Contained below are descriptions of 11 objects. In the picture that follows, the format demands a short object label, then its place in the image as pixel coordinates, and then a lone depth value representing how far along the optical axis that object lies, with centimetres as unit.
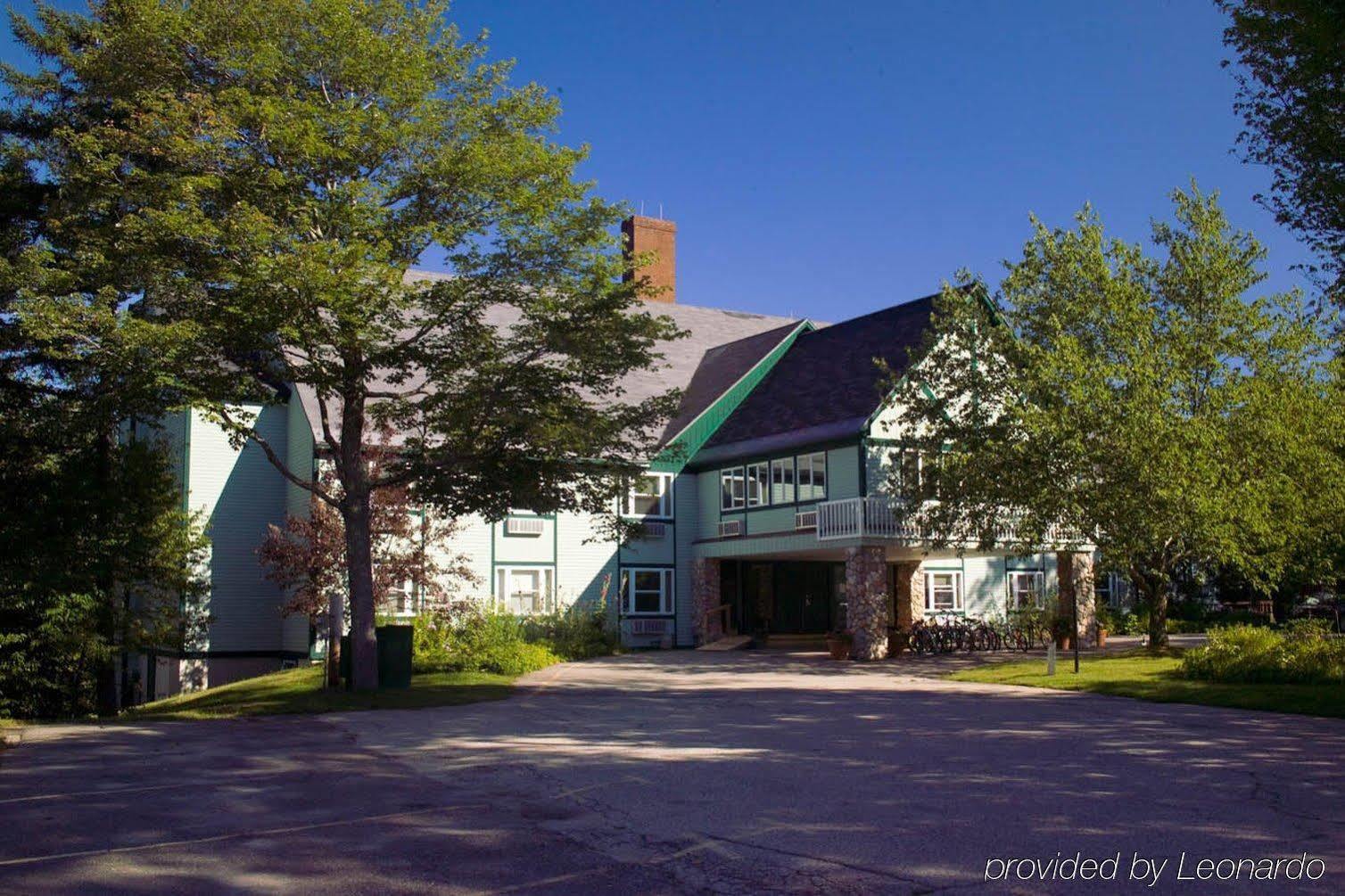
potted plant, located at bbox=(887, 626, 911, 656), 3056
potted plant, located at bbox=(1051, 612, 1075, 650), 3203
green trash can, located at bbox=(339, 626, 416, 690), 2128
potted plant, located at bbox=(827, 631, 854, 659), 2970
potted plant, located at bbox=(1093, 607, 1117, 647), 3909
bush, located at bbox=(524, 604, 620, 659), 3103
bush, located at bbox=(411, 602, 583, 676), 2602
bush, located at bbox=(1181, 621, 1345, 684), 1973
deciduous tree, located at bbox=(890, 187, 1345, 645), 2428
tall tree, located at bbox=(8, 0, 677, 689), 1747
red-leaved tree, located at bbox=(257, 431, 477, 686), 2606
